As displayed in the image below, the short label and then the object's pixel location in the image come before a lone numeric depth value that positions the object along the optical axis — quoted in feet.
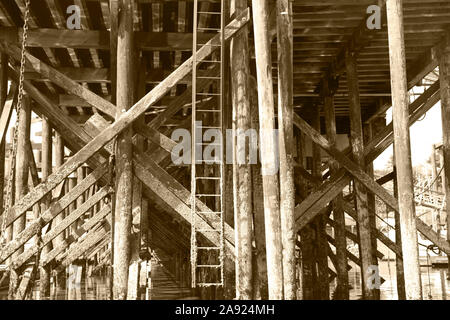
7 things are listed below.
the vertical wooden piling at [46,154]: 38.41
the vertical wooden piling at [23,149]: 33.81
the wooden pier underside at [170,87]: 22.85
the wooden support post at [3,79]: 27.96
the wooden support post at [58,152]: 42.68
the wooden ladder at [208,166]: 21.74
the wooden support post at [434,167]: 87.70
